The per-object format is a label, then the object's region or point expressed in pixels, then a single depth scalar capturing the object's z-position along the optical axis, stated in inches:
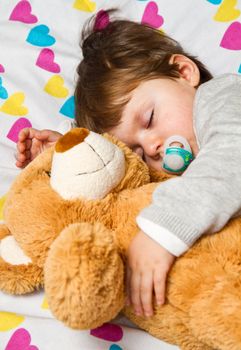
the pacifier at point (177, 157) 38.2
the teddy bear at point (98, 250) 24.1
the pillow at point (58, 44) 51.9
